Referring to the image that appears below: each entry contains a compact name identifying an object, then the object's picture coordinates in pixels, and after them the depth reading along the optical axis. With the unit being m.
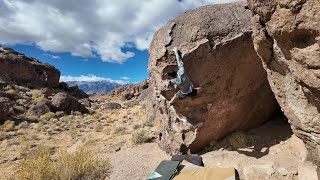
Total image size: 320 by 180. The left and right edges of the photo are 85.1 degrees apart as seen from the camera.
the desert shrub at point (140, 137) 7.12
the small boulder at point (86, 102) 17.91
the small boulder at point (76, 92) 23.17
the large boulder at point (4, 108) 10.77
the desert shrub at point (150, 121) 9.10
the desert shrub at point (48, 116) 11.80
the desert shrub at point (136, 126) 9.10
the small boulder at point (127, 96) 24.64
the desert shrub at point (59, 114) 12.48
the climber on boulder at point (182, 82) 4.50
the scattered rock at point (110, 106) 16.56
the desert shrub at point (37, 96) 15.96
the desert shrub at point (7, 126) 9.77
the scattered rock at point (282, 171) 4.09
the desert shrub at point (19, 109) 12.55
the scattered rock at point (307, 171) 3.54
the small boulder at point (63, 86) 24.83
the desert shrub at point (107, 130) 9.27
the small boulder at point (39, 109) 12.38
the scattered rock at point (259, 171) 4.16
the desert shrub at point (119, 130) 9.09
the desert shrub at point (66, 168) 4.00
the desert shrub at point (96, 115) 12.62
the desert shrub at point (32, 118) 11.52
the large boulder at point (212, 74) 5.01
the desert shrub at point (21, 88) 18.71
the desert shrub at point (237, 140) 5.24
